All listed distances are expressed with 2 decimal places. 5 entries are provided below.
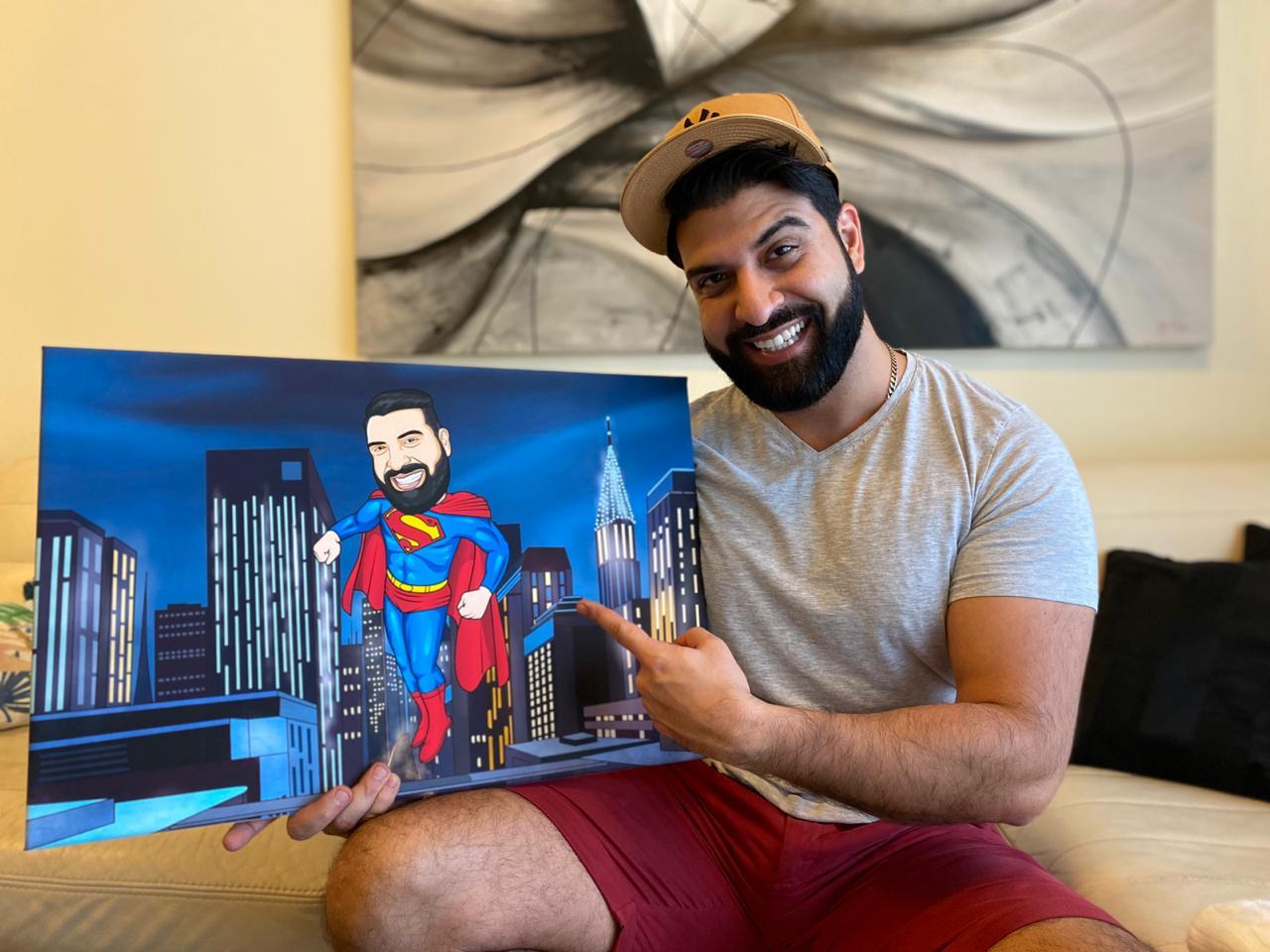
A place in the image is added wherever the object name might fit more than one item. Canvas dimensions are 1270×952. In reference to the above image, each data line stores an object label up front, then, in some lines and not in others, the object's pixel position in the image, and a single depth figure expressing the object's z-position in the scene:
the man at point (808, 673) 0.98
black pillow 1.43
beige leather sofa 1.23
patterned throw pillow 1.60
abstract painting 2.01
